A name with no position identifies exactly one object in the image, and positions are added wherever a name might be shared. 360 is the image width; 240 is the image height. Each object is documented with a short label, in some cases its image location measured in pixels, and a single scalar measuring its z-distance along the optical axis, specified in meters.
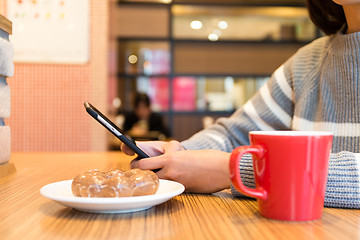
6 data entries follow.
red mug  0.45
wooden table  0.42
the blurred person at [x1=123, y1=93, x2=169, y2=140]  4.12
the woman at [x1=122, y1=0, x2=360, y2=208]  0.63
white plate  0.45
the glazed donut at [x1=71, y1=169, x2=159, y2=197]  0.49
